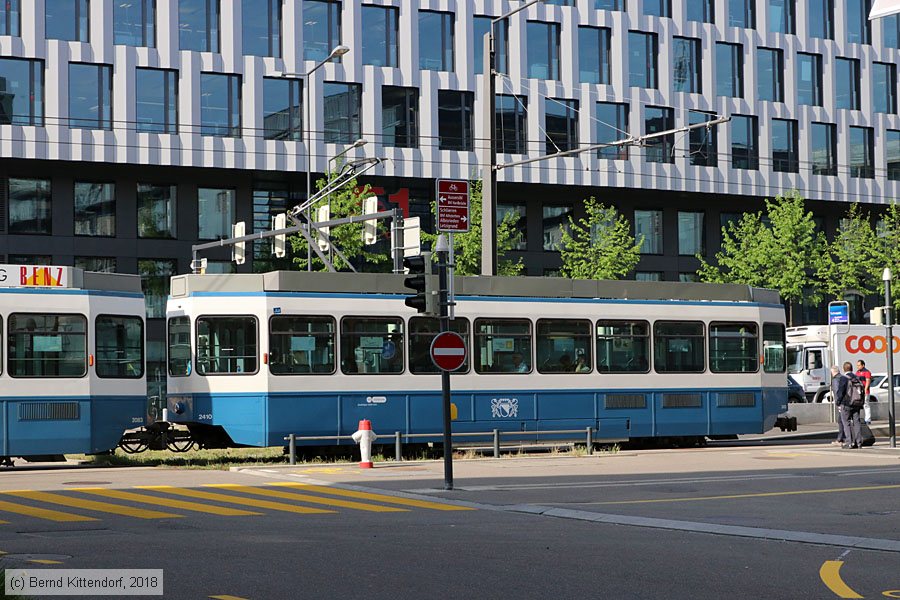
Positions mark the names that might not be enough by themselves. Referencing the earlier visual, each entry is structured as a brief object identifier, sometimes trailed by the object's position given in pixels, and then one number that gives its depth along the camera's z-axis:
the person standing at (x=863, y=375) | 28.98
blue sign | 36.94
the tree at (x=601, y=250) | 52.41
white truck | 48.53
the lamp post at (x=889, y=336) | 27.67
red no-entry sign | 18.56
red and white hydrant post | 22.82
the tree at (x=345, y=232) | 45.44
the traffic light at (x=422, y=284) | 18.86
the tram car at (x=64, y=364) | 22.55
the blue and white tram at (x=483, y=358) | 24.16
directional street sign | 26.19
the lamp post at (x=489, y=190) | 28.01
